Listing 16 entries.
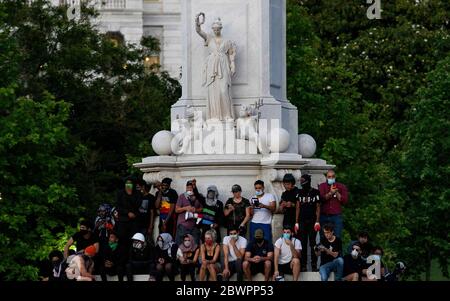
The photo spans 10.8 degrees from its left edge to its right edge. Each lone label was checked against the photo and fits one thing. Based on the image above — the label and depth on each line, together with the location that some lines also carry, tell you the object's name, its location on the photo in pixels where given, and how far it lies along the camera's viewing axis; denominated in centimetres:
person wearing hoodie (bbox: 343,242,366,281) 4834
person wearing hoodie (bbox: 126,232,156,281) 4928
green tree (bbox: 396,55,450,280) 7919
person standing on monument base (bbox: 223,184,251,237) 5044
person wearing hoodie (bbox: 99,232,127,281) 4947
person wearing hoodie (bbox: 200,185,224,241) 5053
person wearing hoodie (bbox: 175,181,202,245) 5059
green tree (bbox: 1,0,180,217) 7894
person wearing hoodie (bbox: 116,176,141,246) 5084
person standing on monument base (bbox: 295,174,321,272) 5016
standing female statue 5331
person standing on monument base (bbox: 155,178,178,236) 5125
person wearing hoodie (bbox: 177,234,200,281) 4906
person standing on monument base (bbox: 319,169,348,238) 5062
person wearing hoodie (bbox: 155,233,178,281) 4884
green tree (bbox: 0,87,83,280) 6788
